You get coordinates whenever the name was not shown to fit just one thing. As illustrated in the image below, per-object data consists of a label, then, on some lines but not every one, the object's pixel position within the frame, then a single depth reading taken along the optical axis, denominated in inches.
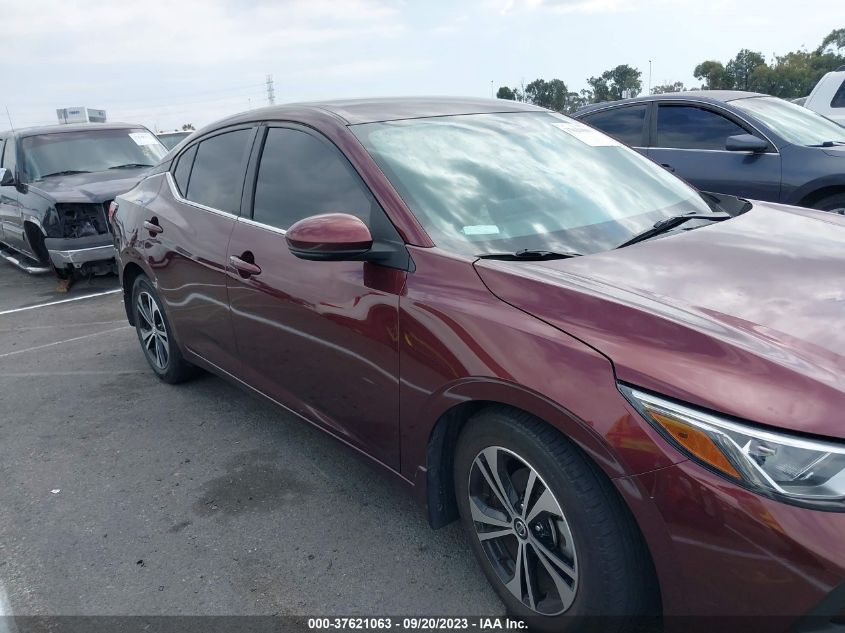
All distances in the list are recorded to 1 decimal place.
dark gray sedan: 221.3
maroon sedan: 63.4
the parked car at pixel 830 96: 344.8
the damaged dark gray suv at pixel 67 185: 286.8
